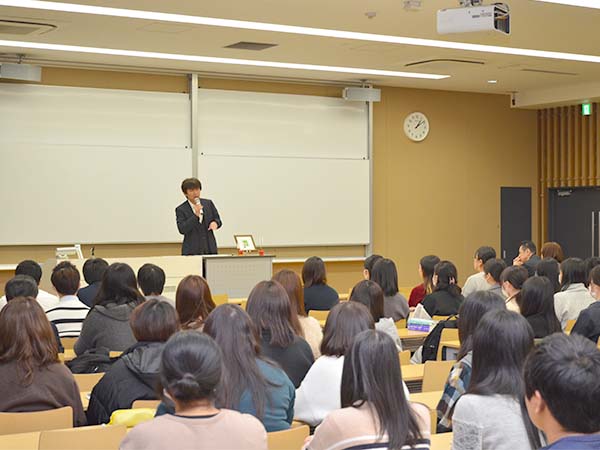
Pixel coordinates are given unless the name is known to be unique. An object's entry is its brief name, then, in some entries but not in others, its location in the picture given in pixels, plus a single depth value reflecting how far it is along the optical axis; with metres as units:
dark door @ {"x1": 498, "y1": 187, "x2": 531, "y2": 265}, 15.05
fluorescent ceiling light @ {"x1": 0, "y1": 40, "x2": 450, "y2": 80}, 10.00
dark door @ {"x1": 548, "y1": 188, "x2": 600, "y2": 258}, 14.52
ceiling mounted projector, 7.07
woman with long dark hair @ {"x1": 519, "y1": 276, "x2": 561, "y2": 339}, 5.52
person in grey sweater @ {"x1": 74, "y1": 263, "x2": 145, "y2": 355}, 5.42
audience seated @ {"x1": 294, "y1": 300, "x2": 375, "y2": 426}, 3.68
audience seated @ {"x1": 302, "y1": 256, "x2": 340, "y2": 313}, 7.27
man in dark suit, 9.95
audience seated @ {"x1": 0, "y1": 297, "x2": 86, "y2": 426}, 3.79
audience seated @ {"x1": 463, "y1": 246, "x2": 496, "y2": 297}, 8.77
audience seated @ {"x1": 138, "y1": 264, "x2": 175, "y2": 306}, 6.31
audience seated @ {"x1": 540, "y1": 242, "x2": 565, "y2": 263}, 10.09
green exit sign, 14.02
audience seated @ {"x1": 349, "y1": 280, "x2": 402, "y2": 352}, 5.69
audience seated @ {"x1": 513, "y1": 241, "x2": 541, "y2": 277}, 10.27
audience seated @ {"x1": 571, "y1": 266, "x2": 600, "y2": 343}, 5.87
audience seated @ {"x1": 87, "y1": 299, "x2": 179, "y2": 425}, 3.94
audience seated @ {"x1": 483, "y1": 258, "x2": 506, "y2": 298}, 7.93
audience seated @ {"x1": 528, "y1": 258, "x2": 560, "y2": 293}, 8.10
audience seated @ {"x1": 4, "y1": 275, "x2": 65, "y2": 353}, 5.68
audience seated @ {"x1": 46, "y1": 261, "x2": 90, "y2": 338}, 6.26
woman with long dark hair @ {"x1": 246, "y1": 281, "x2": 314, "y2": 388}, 4.25
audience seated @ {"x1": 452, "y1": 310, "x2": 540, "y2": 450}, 2.85
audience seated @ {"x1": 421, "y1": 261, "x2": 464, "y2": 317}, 7.09
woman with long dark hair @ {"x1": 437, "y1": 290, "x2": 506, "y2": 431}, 3.65
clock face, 14.02
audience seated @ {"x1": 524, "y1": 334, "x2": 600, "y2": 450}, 1.85
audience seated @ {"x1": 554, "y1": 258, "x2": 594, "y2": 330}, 7.20
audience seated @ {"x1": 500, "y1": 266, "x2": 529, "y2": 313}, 6.82
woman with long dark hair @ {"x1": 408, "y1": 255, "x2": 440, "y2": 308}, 8.03
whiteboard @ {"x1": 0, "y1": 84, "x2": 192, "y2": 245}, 10.81
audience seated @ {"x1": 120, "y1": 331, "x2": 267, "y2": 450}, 2.48
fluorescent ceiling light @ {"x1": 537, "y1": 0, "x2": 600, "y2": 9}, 8.05
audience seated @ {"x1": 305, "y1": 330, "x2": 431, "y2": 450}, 2.72
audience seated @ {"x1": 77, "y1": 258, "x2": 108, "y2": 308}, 7.08
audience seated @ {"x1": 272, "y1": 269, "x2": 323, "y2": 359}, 5.16
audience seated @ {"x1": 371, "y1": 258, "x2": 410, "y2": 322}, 7.08
